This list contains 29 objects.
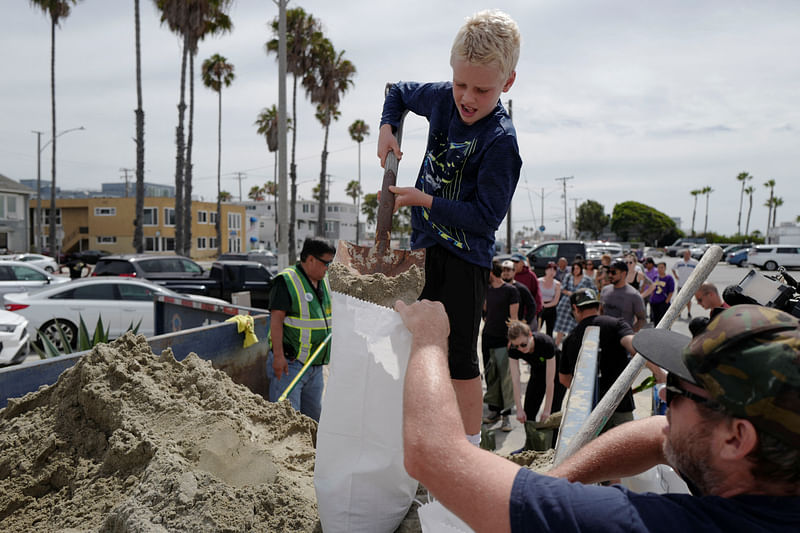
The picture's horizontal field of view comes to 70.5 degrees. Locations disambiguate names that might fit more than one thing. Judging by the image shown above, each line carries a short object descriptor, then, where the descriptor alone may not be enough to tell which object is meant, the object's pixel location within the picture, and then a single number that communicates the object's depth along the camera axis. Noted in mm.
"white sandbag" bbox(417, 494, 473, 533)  1639
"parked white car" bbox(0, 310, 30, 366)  8141
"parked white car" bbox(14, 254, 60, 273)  26909
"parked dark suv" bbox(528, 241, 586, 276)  23312
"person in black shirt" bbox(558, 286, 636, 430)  5168
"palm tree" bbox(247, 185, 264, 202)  98625
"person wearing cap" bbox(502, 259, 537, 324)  7902
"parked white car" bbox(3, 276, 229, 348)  10182
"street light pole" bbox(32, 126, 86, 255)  41531
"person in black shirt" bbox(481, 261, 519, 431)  7121
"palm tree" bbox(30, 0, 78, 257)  29094
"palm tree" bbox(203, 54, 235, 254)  38062
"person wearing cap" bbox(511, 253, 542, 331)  9273
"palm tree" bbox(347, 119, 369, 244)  47031
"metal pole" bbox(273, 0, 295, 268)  14312
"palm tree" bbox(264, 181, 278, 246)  95462
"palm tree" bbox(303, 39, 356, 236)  31842
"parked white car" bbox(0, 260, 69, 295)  13844
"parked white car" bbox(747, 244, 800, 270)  40438
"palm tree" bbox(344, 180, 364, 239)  82375
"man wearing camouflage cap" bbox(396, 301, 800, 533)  1151
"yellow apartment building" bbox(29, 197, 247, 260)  55250
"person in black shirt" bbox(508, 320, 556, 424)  6203
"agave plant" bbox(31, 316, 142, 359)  5280
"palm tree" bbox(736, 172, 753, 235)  87369
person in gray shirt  7453
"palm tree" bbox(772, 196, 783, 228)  86375
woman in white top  10461
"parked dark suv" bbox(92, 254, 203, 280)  14727
